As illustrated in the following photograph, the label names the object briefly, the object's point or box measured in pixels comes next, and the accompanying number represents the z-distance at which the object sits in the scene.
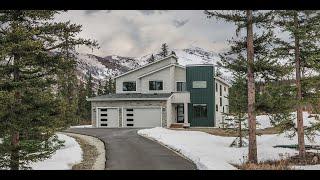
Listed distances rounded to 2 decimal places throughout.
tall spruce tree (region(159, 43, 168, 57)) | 66.57
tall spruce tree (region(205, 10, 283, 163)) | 14.40
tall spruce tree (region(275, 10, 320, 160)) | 16.36
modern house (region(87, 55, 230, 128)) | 29.91
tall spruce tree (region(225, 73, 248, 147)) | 19.81
